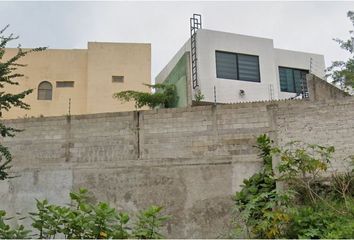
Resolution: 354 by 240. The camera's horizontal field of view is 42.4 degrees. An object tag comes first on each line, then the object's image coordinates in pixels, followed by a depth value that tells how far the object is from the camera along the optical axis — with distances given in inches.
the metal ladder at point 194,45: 608.8
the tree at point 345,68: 618.5
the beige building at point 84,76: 760.3
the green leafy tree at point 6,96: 289.4
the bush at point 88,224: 181.2
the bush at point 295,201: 229.3
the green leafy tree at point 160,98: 628.1
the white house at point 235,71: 614.5
